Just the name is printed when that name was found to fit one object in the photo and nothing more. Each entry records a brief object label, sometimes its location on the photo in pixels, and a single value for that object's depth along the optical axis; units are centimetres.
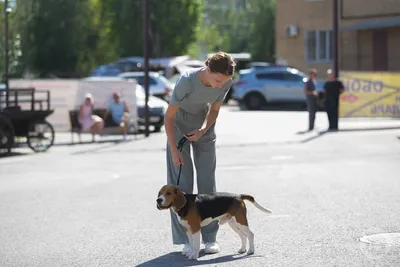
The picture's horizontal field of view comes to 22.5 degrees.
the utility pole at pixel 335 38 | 2848
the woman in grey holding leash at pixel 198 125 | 758
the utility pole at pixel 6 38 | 2608
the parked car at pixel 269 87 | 3850
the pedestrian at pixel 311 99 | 2569
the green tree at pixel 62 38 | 4834
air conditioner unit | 4794
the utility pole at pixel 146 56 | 2502
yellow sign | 2966
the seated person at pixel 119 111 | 2427
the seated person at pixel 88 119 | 2344
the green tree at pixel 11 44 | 3083
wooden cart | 1986
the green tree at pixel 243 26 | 7150
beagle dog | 752
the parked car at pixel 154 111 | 2661
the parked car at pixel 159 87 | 3566
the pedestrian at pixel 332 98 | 2581
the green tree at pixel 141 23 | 6097
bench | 2356
